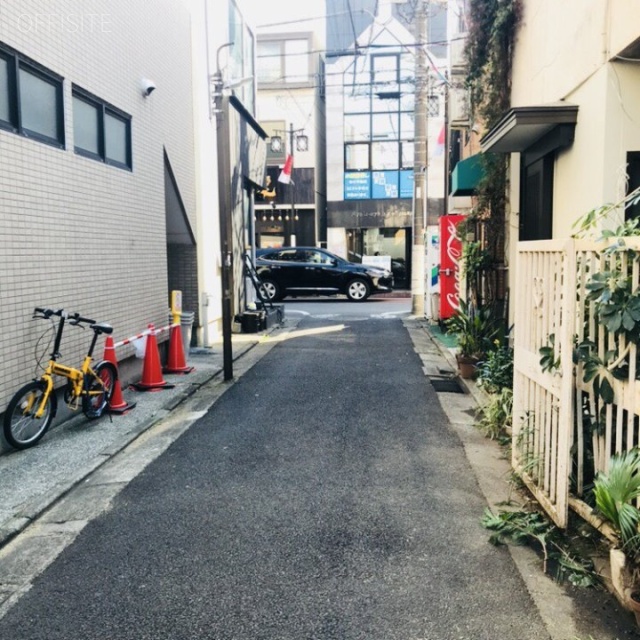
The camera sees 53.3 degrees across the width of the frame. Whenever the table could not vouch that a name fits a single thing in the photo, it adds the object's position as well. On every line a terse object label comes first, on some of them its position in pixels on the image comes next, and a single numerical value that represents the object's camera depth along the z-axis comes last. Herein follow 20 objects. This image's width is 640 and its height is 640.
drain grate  8.45
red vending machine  13.82
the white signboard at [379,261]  27.73
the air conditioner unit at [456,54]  12.20
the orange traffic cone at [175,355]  9.46
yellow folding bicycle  5.71
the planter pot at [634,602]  3.04
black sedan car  22.45
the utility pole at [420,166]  15.34
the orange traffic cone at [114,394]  7.18
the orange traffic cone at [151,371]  8.39
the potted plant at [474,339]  8.94
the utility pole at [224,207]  9.15
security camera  9.05
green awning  10.39
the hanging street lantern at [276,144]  28.86
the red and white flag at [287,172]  24.84
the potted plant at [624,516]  3.13
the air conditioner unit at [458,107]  11.91
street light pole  28.48
